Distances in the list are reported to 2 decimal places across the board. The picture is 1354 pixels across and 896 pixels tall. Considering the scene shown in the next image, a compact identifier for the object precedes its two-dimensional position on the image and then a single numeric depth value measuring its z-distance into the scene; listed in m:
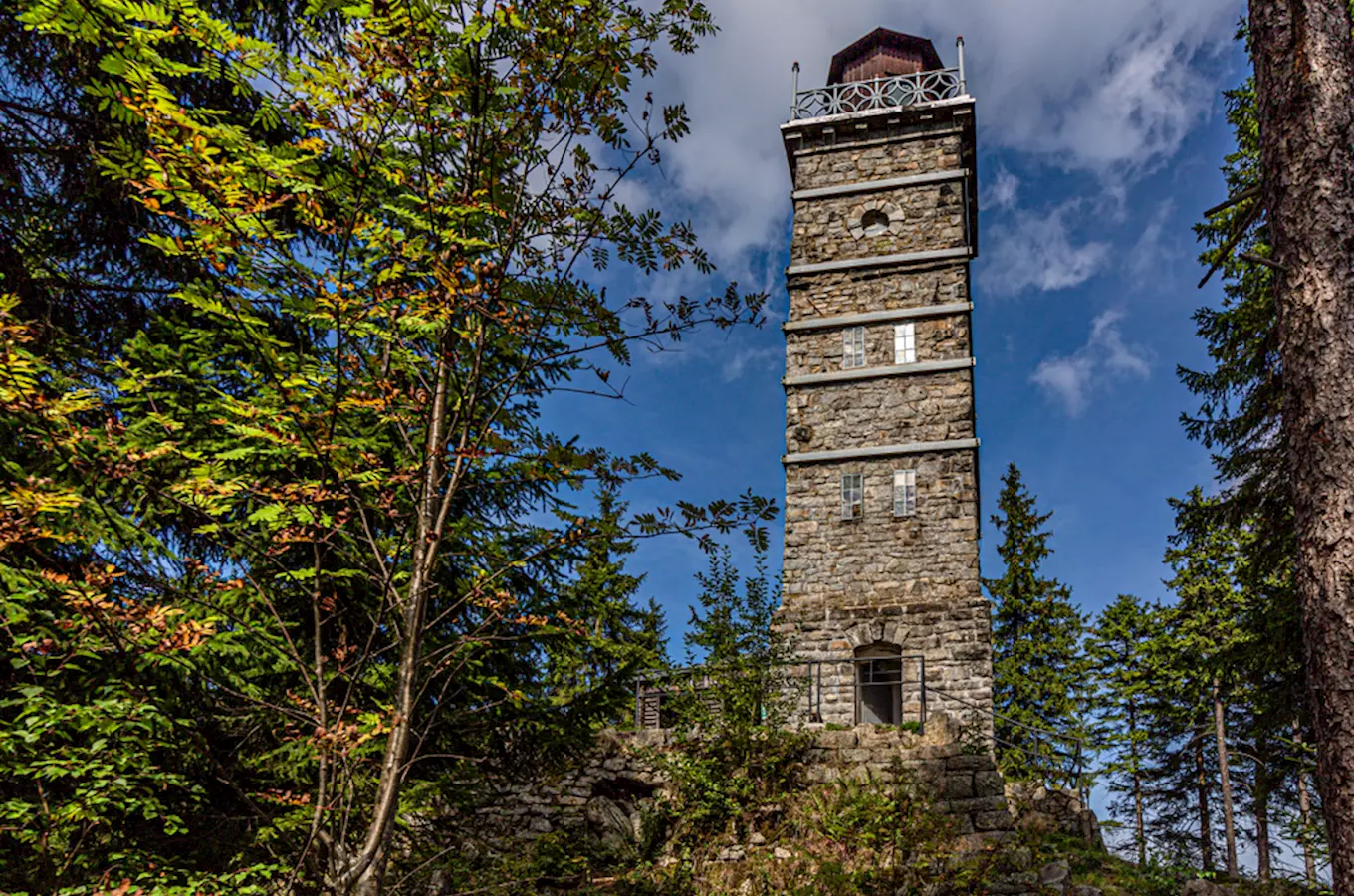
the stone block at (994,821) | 9.99
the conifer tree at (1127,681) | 21.59
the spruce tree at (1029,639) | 22.33
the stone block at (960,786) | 10.26
